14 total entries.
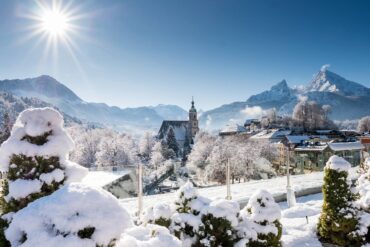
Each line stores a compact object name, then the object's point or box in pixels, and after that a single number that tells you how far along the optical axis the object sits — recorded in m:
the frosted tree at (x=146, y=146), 99.03
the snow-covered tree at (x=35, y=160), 5.25
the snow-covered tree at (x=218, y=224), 6.77
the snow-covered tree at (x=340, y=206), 9.05
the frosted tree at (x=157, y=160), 77.69
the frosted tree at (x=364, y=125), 133.75
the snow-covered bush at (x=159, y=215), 7.07
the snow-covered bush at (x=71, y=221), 3.46
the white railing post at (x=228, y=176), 12.41
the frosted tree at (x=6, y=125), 45.63
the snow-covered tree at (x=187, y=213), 6.82
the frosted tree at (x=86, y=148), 70.56
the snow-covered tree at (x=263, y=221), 7.48
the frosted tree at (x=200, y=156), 67.44
